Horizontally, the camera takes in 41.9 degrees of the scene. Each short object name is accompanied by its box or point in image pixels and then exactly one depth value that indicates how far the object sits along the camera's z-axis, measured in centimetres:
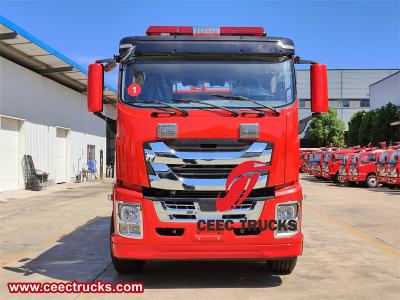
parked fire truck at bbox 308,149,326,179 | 3520
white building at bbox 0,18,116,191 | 2097
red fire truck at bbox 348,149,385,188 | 2759
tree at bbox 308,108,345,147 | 6850
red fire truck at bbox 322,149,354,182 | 3203
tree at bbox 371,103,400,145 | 4500
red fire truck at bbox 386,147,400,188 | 2364
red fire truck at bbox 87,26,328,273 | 589
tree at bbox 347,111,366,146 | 5484
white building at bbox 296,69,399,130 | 8038
